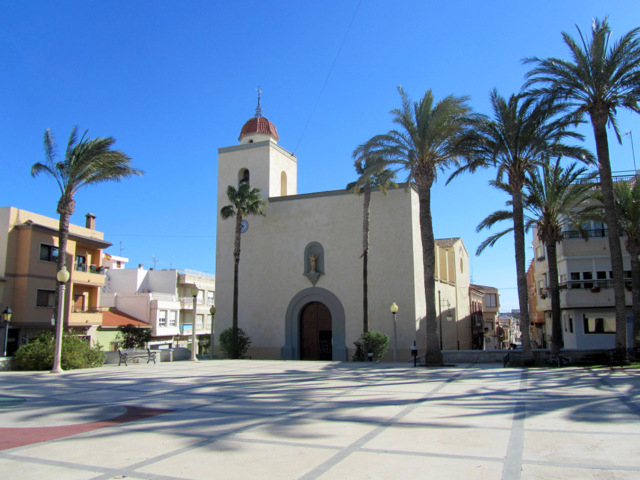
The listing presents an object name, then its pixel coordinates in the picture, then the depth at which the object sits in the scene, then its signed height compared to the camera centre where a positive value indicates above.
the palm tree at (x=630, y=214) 23.77 +4.88
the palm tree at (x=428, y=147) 20.28 +7.04
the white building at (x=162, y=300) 47.22 +2.30
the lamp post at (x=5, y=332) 24.38 -0.35
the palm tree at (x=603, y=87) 18.78 +8.65
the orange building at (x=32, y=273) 28.08 +2.92
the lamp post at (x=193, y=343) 23.03 -0.87
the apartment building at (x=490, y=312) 59.16 +1.02
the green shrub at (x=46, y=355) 18.19 -1.08
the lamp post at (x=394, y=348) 23.62 -1.24
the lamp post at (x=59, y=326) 16.75 -0.05
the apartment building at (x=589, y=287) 29.39 +1.86
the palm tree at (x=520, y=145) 19.69 +6.76
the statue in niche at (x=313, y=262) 29.27 +3.39
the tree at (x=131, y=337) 38.53 -1.00
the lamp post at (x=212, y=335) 29.07 -0.72
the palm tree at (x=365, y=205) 26.34 +6.13
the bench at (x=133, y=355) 20.84 -1.32
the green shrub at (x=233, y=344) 28.19 -1.14
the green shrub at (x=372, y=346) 25.06 -1.16
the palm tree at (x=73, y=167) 20.70 +6.33
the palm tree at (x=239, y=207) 29.31 +6.59
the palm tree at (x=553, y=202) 23.58 +5.48
